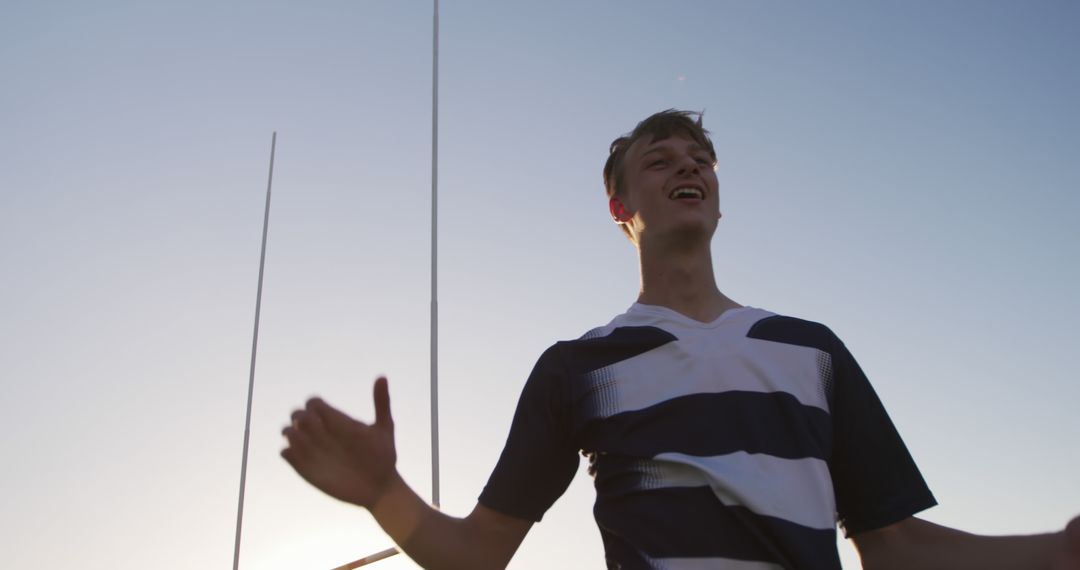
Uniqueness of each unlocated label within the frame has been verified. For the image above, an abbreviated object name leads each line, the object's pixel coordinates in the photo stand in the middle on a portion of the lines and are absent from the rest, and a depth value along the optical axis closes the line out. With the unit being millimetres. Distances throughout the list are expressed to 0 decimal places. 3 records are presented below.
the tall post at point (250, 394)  9125
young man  1543
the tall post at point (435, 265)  5711
